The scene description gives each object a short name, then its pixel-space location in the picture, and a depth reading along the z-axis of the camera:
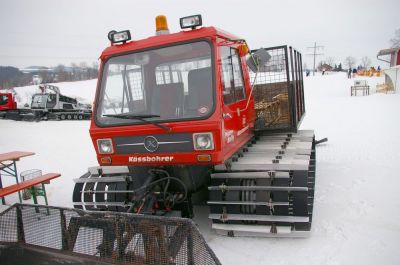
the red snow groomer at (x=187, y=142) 3.70
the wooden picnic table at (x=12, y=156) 5.89
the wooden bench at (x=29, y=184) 5.11
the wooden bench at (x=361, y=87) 23.45
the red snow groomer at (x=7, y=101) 23.70
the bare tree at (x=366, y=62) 106.94
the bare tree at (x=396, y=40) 59.84
